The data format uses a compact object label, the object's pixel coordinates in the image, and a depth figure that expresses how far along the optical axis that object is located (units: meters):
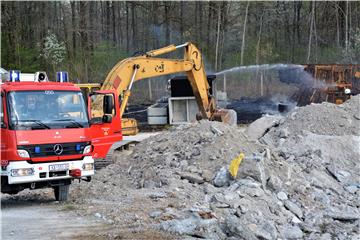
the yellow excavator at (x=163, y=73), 16.48
